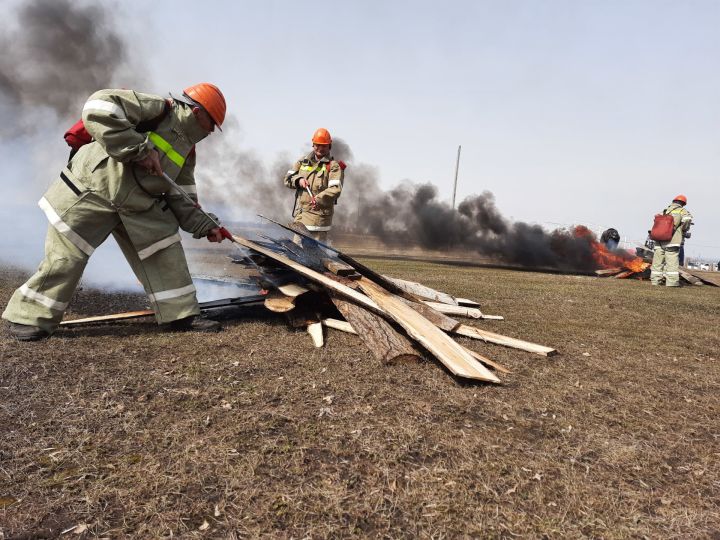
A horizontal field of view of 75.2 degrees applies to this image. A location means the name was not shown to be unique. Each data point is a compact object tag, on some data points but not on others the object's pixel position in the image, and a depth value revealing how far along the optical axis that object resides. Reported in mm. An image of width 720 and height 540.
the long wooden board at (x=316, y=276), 4211
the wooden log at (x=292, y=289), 4375
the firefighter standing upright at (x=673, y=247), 11234
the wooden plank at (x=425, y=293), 5730
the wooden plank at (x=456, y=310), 5352
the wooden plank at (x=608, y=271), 14491
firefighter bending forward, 3557
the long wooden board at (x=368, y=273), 5145
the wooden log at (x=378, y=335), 3639
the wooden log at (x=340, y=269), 4898
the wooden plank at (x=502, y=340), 4180
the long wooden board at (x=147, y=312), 4211
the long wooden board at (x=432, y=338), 3280
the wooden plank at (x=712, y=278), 12117
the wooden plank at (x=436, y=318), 4406
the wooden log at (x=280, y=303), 4316
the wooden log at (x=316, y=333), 4056
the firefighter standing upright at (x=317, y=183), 7230
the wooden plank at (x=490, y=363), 3625
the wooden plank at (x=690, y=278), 12547
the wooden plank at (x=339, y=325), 4348
